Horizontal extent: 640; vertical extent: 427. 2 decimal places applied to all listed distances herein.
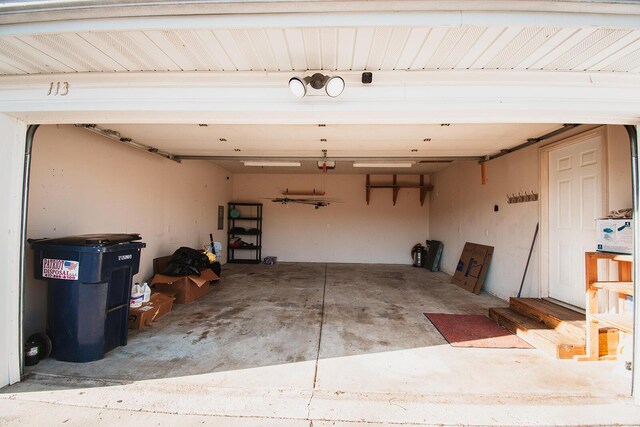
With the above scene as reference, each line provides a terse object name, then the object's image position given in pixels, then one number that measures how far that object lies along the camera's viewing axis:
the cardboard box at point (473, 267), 5.38
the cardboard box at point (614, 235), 2.45
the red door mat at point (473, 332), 3.12
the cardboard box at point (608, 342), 2.76
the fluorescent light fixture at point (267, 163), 6.10
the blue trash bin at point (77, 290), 2.59
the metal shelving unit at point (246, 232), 8.84
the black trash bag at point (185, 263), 4.64
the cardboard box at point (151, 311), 3.41
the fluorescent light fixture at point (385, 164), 5.97
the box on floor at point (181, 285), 4.51
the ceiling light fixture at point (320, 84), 2.08
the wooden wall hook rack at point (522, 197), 4.18
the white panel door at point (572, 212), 3.27
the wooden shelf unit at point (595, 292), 2.55
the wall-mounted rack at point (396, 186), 8.72
